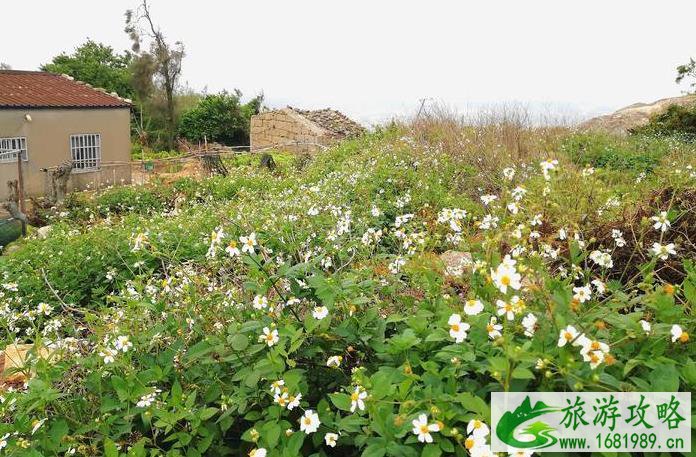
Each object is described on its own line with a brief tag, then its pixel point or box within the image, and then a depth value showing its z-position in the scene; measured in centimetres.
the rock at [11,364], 208
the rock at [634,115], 1523
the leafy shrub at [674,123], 1334
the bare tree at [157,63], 2259
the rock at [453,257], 314
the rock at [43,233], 755
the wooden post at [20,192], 1032
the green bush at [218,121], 2272
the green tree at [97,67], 2664
